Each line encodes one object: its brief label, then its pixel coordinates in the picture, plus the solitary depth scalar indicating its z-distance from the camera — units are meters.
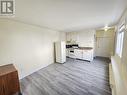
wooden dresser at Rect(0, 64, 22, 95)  1.46
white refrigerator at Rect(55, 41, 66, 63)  3.70
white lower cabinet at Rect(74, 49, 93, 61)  4.05
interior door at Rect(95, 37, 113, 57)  4.68
